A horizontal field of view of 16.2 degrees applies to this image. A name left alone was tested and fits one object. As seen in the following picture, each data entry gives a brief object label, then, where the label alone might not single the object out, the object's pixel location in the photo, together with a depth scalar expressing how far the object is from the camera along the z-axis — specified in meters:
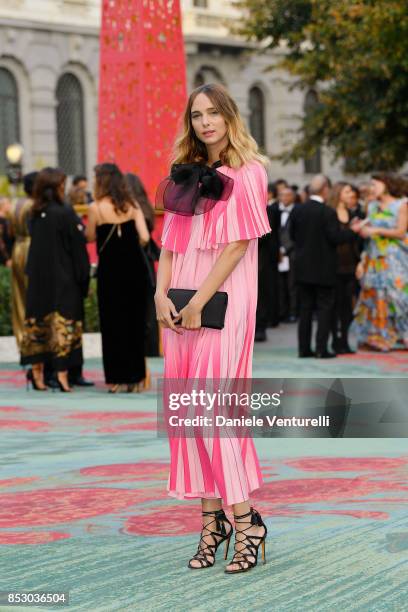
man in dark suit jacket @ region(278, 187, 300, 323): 20.69
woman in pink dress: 5.43
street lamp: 30.83
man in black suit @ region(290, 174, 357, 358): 14.80
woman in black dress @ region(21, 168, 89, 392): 12.05
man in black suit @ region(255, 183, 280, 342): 16.45
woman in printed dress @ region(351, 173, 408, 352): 15.80
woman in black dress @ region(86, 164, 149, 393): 11.84
